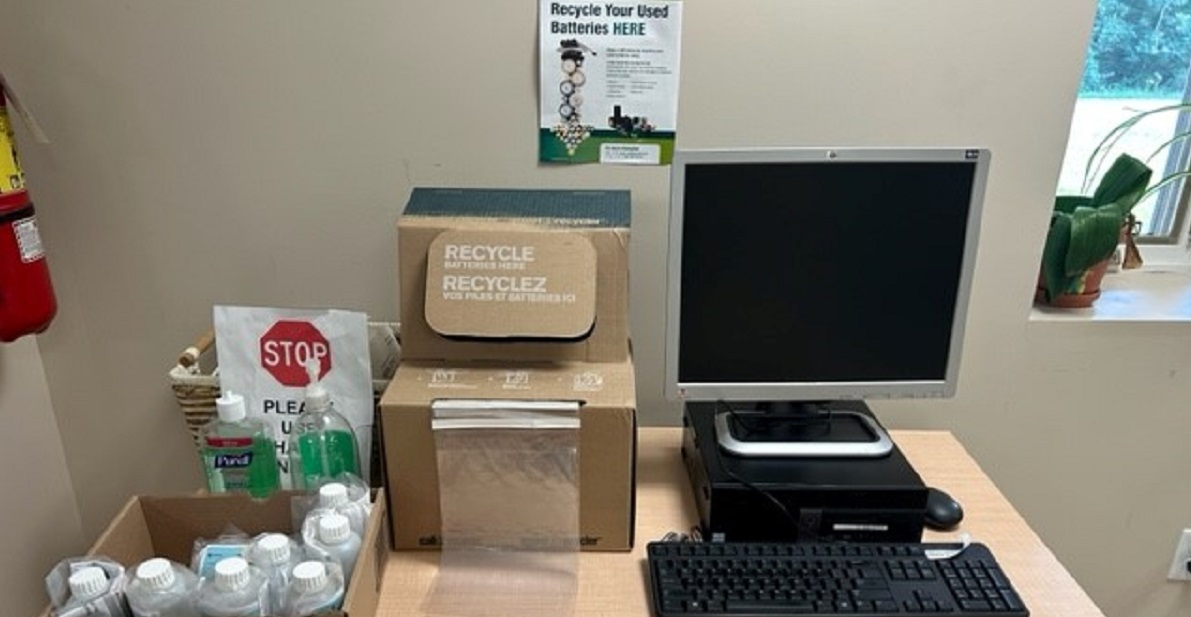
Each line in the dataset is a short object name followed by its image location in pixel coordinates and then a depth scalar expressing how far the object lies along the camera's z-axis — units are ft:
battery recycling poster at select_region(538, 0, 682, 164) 4.37
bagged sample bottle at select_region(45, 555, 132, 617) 2.91
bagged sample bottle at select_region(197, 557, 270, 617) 2.90
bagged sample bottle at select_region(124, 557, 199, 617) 2.94
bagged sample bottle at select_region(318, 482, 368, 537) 3.39
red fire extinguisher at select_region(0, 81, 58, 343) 4.02
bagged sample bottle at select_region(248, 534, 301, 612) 3.03
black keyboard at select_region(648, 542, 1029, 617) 3.34
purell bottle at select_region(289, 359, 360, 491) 3.97
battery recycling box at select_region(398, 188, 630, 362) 3.69
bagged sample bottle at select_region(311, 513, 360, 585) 3.20
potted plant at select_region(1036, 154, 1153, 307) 4.88
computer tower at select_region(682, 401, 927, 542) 3.72
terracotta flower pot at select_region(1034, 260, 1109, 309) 5.03
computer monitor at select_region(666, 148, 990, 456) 3.61
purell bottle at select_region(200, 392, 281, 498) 3.81
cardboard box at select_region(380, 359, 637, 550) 3.56
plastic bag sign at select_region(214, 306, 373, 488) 4.03
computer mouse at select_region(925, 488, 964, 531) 3.98
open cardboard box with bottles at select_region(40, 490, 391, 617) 3.45
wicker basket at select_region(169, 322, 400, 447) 4.17
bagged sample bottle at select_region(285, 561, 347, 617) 2.94
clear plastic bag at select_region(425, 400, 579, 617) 3.53
